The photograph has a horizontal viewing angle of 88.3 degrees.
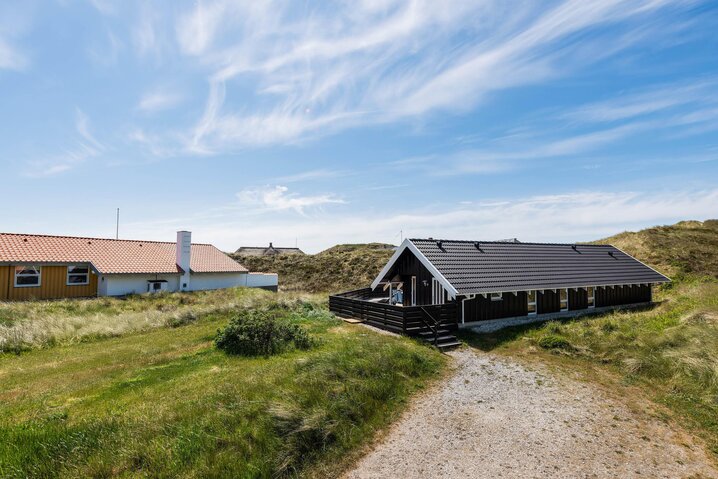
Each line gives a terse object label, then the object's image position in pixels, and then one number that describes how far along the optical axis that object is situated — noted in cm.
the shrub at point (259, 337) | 1388
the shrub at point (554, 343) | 1566
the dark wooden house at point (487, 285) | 1812
